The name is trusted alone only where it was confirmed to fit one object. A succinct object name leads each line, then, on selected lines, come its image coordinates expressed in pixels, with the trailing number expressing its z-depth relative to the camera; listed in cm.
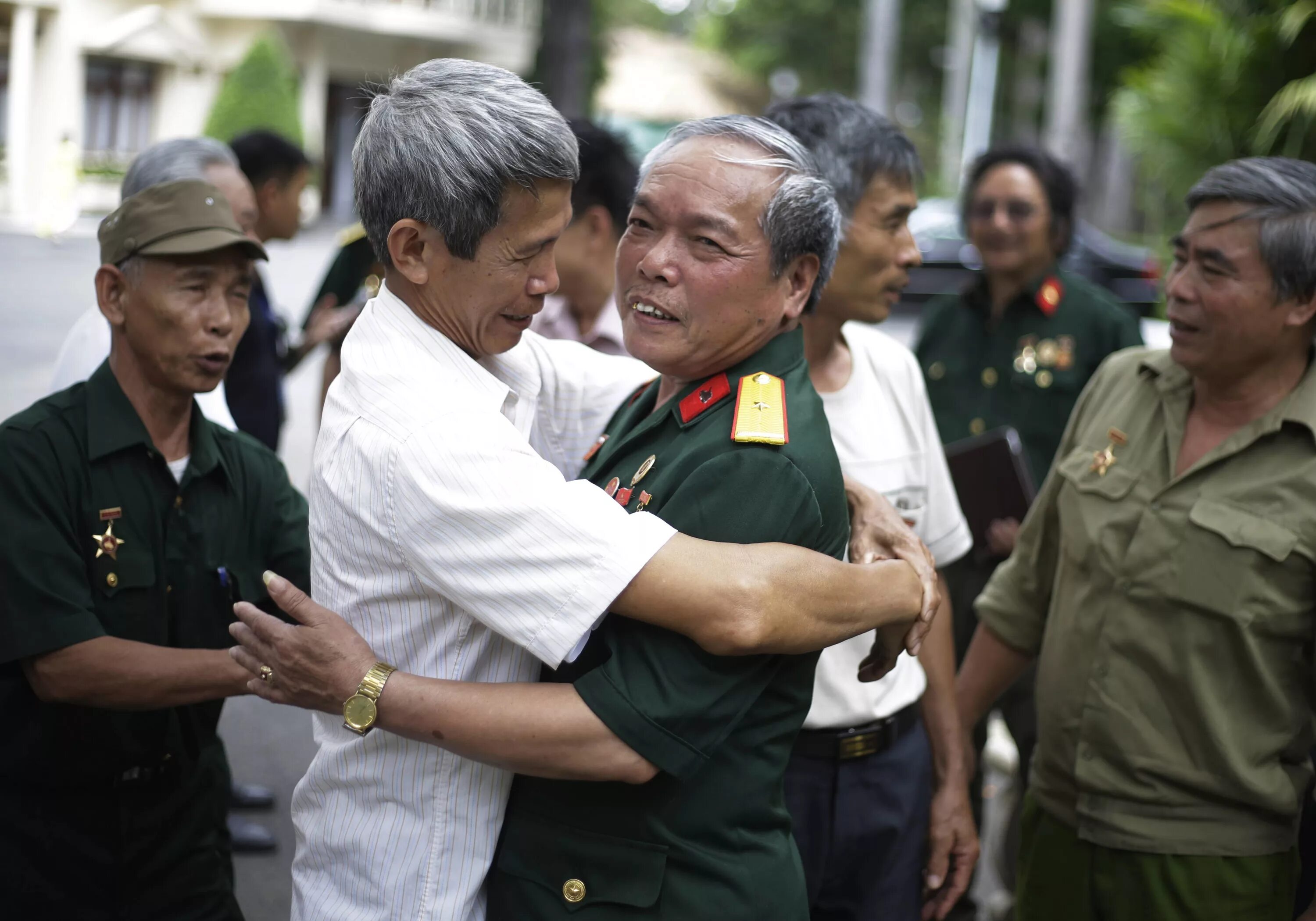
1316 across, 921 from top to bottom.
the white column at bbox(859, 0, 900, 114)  1905
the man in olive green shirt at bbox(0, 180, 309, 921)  222
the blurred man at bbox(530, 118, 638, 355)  421
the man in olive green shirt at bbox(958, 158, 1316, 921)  252
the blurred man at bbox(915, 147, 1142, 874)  459
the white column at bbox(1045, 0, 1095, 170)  1853
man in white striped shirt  167
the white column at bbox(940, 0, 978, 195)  2525
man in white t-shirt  253
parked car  1628
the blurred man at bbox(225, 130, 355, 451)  428
